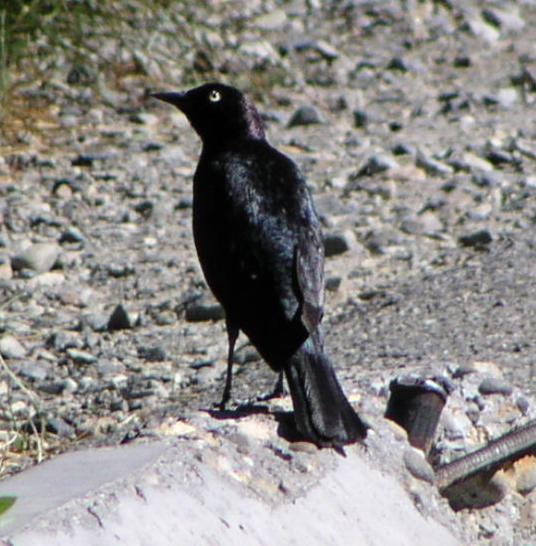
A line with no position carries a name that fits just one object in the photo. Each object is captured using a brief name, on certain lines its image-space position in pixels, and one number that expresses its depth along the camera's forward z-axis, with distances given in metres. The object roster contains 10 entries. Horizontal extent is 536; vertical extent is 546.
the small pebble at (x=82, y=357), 11.38
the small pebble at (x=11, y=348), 11.48
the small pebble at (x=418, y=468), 8.30
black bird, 8.07
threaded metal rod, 8.37
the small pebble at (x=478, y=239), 13.46
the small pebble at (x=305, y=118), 17.27
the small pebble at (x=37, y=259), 13.15
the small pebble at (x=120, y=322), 12.07
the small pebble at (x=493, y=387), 9.23
